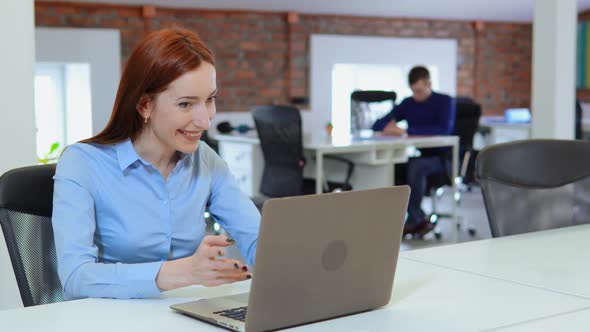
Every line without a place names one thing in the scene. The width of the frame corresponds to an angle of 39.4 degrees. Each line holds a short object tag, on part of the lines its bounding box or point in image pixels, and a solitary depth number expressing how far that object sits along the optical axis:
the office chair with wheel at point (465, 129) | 6.67
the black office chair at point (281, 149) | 5.29
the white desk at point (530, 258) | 1.81
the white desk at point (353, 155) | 5.48
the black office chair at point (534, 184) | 2.42
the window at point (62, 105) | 7.48
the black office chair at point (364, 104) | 6.30
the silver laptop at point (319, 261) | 1.33
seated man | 5.95
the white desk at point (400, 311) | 1.43
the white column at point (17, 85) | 2.72
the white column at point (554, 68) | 4.54
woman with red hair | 1.70
